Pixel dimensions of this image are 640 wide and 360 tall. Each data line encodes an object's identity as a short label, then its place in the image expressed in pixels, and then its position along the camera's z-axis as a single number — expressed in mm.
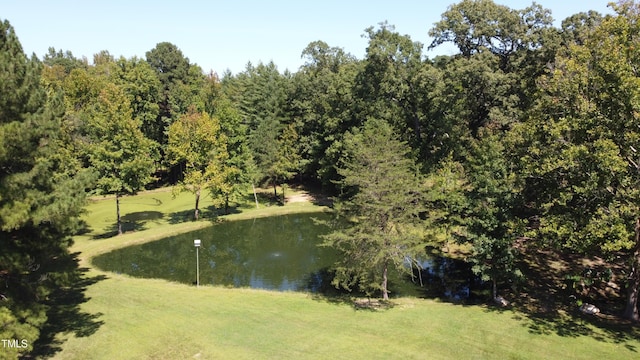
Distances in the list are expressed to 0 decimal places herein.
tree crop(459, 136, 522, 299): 20766
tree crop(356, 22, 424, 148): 39219
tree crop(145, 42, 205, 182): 58938
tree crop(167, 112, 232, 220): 38281
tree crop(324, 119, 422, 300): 20500
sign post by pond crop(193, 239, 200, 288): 25364
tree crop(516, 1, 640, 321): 16703
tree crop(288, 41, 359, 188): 47219
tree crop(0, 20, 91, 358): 12852
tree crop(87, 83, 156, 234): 33312
